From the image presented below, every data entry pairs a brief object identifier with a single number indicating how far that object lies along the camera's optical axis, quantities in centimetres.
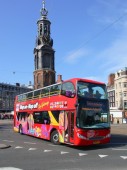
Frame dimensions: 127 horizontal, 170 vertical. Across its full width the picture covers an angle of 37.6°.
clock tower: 5268
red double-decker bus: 1027
